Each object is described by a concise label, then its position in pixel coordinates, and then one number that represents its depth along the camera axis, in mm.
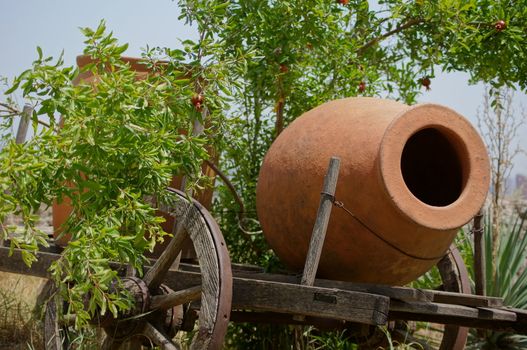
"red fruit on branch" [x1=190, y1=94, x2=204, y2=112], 3127
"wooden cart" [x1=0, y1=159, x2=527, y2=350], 2752
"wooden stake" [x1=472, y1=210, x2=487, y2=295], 3662
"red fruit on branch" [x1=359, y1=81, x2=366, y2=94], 4438
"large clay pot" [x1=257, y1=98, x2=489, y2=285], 2891
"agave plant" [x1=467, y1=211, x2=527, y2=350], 4941
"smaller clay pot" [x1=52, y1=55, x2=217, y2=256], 3953
